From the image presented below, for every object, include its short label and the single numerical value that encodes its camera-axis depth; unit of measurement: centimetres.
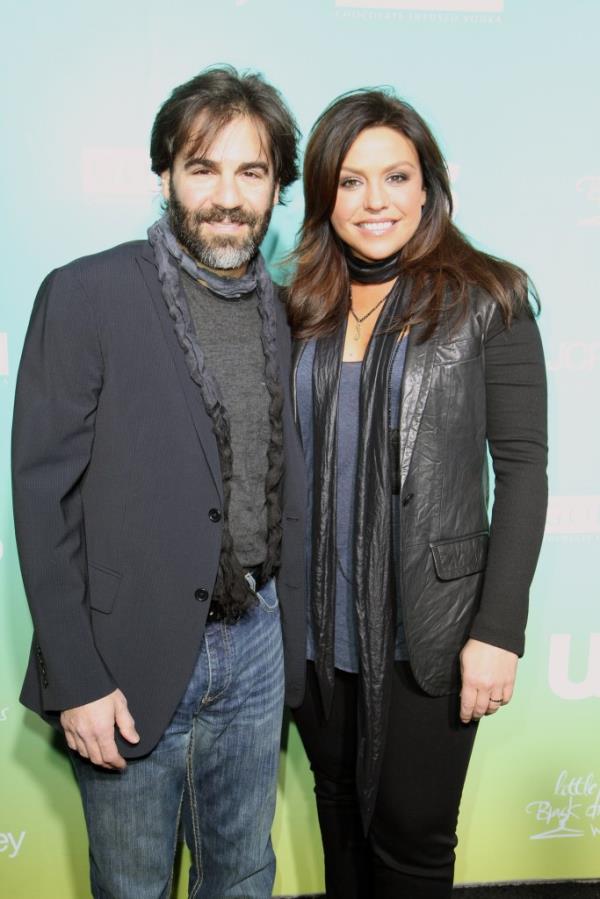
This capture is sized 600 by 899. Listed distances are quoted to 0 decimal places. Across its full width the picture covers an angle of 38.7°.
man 151
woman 170
